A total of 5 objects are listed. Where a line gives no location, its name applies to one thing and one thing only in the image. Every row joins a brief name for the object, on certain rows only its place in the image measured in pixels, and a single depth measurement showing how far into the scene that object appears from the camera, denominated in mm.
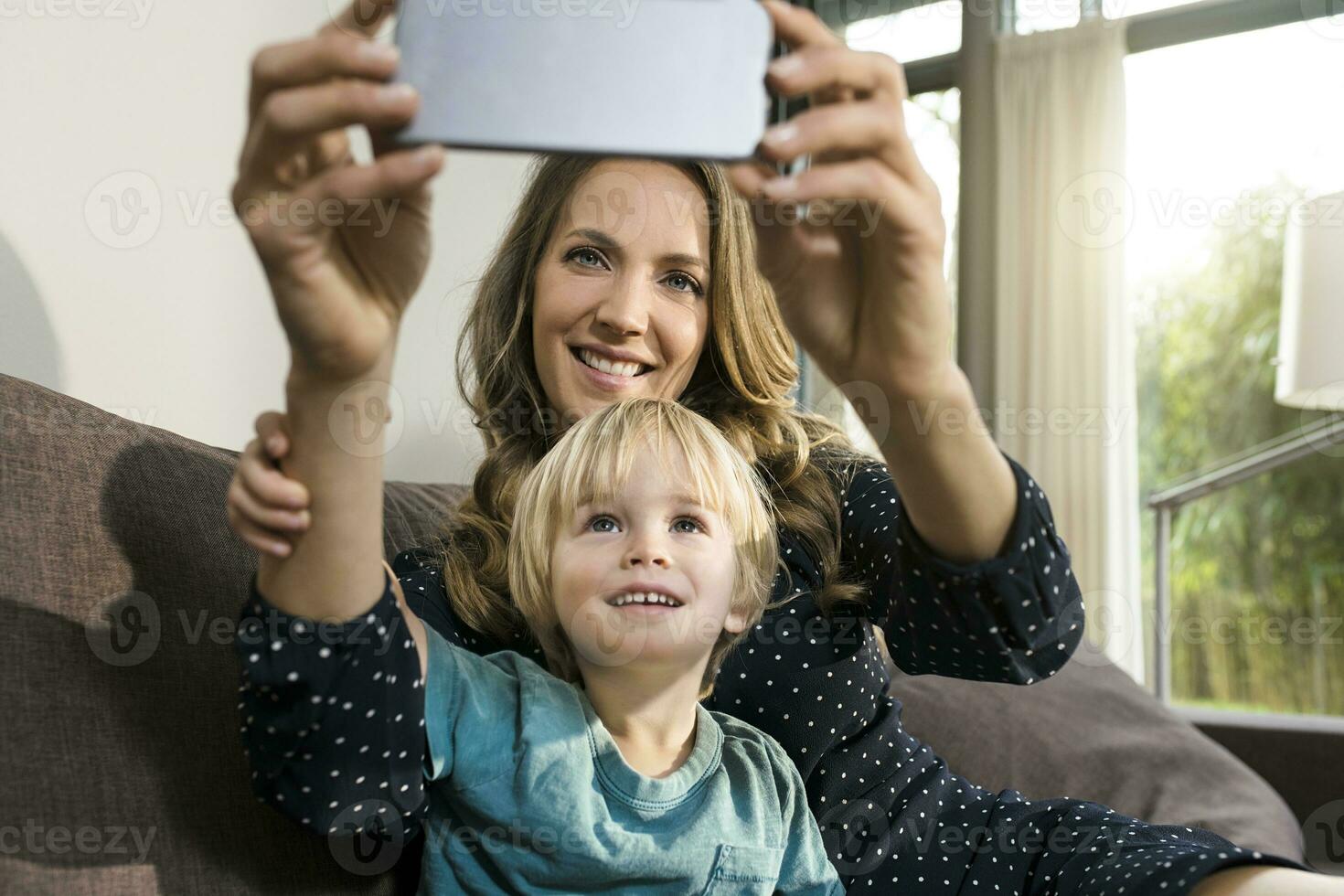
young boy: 816
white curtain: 3133
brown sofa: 721
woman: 596
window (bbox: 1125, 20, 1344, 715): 2963
